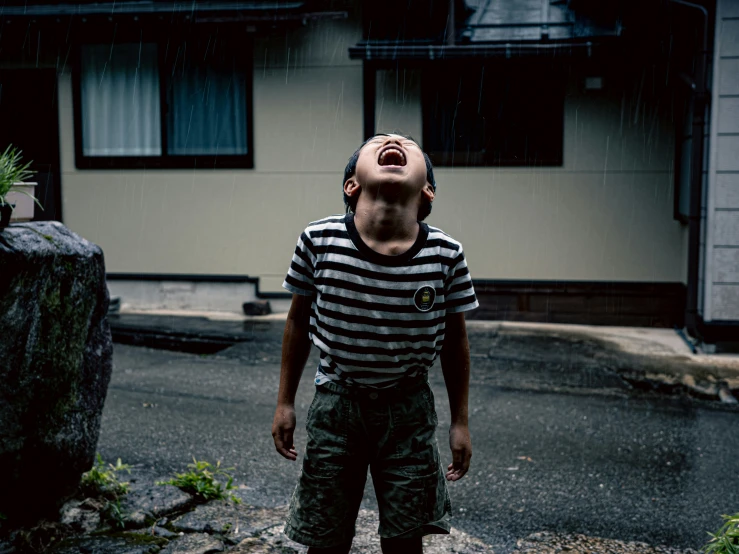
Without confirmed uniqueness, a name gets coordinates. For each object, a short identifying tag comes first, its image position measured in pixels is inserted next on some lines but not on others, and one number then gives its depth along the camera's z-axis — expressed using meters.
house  9.80
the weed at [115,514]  3.76
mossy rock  3.33
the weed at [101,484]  4.04
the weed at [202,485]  4.16
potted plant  3.41
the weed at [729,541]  3.33
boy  2.53
